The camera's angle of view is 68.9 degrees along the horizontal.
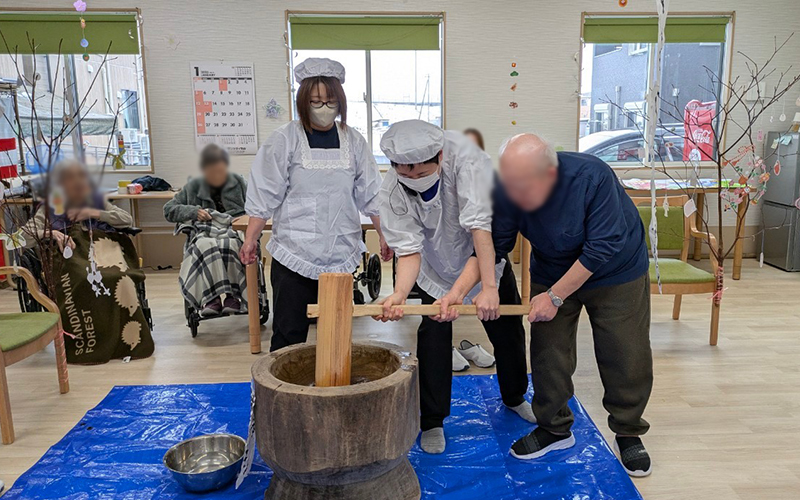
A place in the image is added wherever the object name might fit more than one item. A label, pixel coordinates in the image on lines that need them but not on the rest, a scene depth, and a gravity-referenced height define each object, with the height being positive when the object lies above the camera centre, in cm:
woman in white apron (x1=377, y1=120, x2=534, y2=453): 157 -34
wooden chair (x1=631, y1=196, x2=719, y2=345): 303 -66
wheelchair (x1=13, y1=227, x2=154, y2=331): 280 -62
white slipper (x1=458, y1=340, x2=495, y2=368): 281 -101
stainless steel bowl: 176 -99
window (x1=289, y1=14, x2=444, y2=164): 472 +89
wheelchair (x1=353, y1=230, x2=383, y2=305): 392 -86
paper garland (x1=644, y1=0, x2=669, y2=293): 151 +14
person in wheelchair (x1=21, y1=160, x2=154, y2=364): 279 -71
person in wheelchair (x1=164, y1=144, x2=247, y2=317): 314 -66
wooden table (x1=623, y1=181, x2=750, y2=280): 436 -47
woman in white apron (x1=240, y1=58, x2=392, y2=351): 200 -21
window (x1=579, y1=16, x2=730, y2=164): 466 +70
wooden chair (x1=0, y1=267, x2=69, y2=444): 210 -69
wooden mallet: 155 -46
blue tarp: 179 -103
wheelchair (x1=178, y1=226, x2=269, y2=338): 322 -89
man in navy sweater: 159 -48
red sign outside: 456 +11
